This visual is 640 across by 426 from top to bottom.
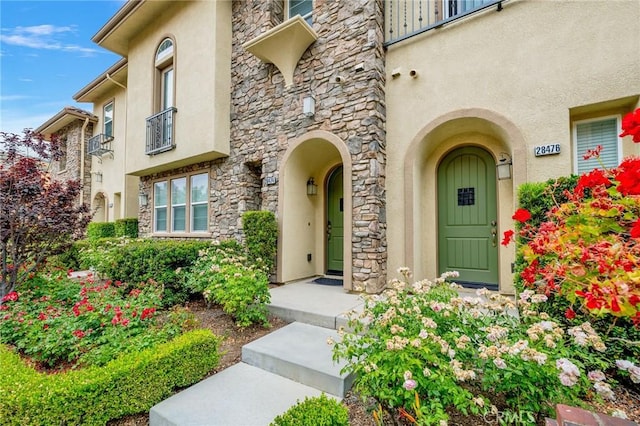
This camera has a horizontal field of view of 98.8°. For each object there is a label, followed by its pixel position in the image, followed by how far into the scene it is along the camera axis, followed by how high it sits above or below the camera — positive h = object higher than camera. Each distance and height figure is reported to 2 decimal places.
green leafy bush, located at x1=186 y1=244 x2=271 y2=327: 3.68 -0.99
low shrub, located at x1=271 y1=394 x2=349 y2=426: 1.70 -1.24
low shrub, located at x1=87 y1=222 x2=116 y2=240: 10.07 -0.37
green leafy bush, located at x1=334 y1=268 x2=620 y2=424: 1.71 -0.94
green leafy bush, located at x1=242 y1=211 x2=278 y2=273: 5.52 -0.33
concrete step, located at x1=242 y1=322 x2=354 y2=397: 2.50 -1.44
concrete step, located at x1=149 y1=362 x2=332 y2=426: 2.16 -1.57
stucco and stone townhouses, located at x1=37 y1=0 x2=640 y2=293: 3.88 +1.89
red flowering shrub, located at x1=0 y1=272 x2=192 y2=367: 2.81 -1.22
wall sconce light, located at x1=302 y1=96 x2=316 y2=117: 5.41 +2.26
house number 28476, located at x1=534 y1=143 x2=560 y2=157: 3.83 +0.99
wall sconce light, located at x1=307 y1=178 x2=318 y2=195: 6.50 +0.77
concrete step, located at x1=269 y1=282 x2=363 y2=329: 3.71 -1.32
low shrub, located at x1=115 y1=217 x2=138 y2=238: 9.51 -0.24
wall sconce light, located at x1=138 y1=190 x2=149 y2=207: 8.95 +0.69
